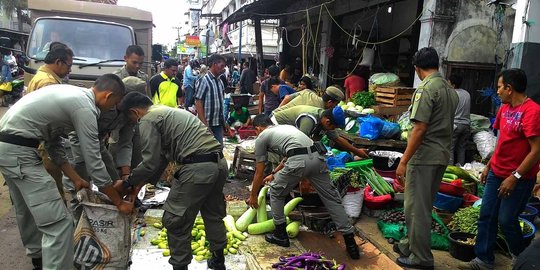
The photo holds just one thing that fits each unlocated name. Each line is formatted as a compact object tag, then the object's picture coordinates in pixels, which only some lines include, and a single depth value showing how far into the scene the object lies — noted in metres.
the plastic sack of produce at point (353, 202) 5.32
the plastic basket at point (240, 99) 10.57
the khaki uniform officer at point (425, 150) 3.83
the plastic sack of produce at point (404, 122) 7.35
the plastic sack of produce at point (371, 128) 6.96
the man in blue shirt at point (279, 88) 8.76
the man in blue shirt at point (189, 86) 9.73
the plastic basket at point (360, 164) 5.61
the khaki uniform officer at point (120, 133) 3.57
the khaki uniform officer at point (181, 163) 3.49
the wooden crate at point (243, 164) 7.10
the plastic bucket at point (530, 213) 4.92
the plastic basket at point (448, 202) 5.20
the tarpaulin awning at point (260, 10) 13.39
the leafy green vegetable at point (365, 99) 8.40
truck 7.20
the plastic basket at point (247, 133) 9.62
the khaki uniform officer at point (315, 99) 5.40
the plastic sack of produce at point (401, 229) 4.69
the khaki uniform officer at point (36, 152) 3.18
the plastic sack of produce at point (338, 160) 5.74
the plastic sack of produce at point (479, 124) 7.47
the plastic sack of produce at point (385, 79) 8.53
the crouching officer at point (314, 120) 4.57
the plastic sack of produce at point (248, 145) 7.33
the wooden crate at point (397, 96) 8.05
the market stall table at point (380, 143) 6.98
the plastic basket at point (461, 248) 4.34
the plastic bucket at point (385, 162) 6.22
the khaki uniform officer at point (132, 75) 4.89
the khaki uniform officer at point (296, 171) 4.22
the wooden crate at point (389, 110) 8.05
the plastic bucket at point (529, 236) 4.18
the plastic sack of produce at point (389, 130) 7.01
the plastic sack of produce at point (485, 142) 7.06
